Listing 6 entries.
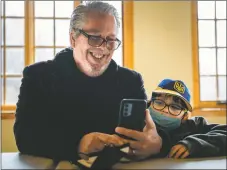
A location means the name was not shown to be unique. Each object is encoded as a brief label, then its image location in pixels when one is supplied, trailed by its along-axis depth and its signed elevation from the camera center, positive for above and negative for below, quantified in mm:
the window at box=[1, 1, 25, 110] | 3469 +448
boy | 819 -128
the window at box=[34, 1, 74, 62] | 3506 +699
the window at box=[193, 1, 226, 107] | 3582 +423
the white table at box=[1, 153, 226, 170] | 677 -176
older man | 798 -29
